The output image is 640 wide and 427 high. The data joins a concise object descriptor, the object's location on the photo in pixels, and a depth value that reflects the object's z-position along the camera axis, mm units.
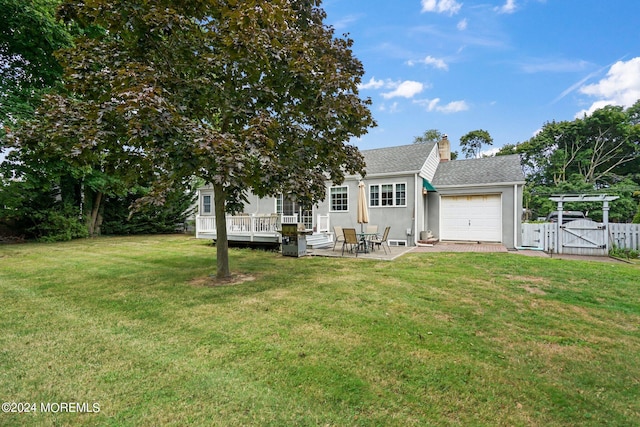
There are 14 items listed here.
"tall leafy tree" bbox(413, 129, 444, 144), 38844
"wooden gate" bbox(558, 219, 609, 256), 10578
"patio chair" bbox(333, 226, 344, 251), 11625
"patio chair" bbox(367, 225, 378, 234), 12216
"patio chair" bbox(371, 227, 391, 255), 10684
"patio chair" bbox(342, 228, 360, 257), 10102
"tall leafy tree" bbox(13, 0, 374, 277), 4594
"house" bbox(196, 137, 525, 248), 12633
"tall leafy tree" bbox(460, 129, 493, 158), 39469
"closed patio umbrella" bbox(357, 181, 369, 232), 11055
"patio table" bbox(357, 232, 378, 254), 10648
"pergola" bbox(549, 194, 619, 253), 10523
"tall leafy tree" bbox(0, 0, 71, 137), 11648
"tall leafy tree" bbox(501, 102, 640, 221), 27219
